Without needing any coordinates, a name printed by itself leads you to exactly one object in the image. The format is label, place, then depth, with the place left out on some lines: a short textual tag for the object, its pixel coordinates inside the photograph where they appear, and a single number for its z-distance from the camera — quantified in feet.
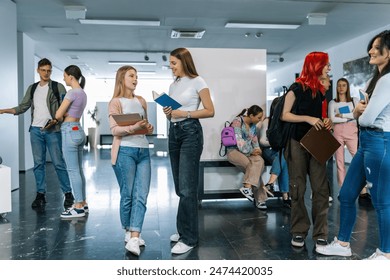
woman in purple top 12.61
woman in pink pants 16.10
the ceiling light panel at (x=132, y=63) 39.69
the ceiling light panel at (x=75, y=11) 20.10
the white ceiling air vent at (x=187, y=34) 26.01
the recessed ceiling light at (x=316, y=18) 21.74
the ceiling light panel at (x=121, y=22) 22.95
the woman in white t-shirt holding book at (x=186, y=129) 9.26
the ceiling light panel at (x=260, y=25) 23.98
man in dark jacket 14.29
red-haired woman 9.44
